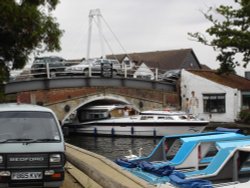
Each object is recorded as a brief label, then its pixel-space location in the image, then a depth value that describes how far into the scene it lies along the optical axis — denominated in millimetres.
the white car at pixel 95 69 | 46125
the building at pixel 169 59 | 81062
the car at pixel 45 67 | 42594
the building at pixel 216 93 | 46906
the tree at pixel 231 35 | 39938
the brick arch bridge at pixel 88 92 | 41938
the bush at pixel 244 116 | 44131
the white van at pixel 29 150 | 9688
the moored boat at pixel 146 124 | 39844
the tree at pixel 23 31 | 13055
